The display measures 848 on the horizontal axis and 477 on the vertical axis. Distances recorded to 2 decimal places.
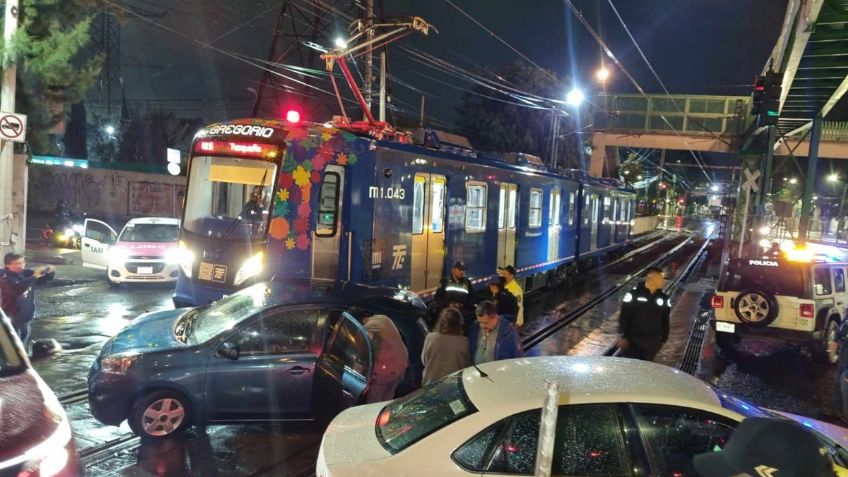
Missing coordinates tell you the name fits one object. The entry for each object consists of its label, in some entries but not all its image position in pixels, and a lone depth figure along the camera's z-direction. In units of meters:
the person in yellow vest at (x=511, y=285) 8.29
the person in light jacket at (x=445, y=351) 5.70
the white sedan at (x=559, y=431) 3.14
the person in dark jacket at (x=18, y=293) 7.59
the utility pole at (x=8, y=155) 9.97
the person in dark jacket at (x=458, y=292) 8.96
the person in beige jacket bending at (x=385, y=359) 5.81
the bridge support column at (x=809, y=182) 19.02
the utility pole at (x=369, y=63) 16.14
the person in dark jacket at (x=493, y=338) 5.86
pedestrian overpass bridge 12.89
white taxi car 14.27
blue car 5.72
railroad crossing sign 17.55
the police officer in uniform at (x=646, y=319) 6.82
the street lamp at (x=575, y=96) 23.72
